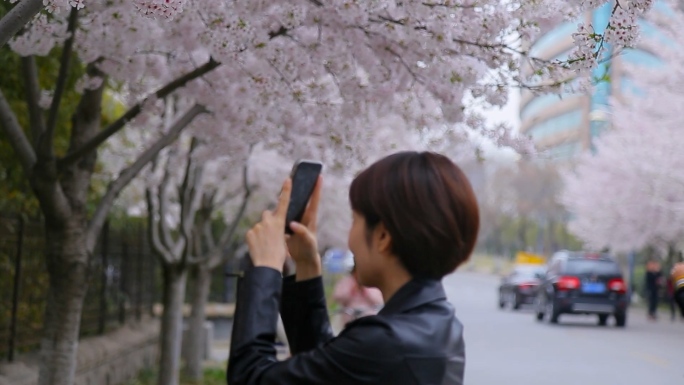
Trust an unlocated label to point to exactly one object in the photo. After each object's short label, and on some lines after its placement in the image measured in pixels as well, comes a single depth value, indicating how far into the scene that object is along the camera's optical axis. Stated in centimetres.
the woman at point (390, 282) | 210
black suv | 2575
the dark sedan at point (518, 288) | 3591
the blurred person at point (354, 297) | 959
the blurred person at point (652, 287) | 2991
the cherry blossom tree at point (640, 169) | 2691
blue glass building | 7988
